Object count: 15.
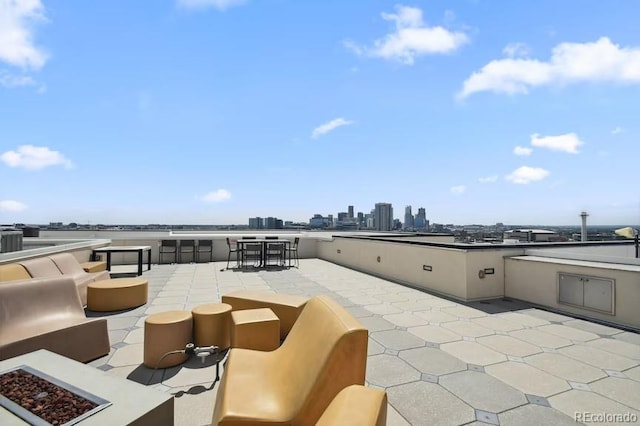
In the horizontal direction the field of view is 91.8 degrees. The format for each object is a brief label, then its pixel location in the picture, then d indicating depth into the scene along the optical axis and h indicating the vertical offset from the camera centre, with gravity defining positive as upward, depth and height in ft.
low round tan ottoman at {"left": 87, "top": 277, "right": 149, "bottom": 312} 15.37 -3.73
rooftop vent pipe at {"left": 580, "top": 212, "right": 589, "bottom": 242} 29.75 -0.57
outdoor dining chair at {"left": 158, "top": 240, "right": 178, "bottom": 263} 33.17 -2.93
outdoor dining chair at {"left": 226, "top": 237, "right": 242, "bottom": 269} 30.74 -3.06
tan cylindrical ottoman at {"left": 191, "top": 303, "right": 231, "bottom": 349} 10.70 -3.71
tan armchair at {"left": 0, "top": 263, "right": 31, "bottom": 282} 12.48 -2.13
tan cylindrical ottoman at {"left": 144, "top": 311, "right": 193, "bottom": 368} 9.53 -3.71
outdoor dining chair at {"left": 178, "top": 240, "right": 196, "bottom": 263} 34.14 -3.00
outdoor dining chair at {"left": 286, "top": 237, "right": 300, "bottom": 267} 32.78 -3.88
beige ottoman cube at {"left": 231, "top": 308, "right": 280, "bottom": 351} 9.42 -3.42
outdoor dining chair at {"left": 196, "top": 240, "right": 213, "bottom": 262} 35.15 -2.95
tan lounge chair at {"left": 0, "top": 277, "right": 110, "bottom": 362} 8.86 -3.21
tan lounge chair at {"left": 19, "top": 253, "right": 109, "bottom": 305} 14.21 -2.41
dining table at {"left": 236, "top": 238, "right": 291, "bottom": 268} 29.81 -2.40
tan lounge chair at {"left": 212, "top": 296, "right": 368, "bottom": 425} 4.72 -2.67
